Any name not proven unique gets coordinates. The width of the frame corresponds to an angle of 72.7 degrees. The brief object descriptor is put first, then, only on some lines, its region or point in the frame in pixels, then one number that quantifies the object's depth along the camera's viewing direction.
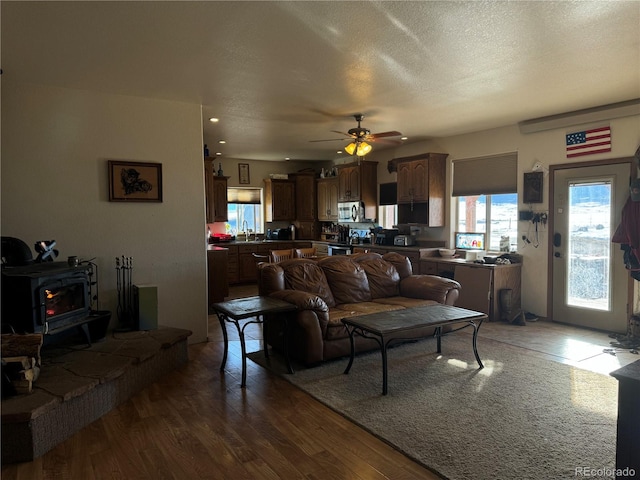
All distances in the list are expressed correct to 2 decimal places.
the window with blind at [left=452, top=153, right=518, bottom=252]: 6.17
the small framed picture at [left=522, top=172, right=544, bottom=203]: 5.73
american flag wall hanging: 5.04
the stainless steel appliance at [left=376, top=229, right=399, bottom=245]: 7.60
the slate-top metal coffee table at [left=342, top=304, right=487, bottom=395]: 3.38
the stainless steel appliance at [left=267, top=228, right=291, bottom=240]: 9.70
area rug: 2.45
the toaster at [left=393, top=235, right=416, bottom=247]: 7.28
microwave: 8.34
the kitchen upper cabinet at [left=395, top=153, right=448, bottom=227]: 6.88
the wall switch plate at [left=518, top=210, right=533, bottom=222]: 5.84
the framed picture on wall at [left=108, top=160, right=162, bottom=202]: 4.34
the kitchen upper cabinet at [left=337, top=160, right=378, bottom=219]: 8.25
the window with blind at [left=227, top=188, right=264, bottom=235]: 9.72
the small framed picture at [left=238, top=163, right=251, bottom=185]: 9.59
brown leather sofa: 3.91
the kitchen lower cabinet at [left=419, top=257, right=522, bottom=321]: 5.71
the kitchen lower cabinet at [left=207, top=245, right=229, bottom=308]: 6.65
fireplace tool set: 4.35
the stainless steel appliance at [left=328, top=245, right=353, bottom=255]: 8.06
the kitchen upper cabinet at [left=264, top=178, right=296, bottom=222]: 9.67
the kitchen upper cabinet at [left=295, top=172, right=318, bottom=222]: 9.83
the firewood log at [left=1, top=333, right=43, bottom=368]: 2.82
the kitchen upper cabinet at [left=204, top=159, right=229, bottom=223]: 8.65
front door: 5.00
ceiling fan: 5.29
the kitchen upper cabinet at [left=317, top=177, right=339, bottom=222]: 9.22
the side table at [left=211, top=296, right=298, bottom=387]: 3.54
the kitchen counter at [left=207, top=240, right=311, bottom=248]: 8.87
